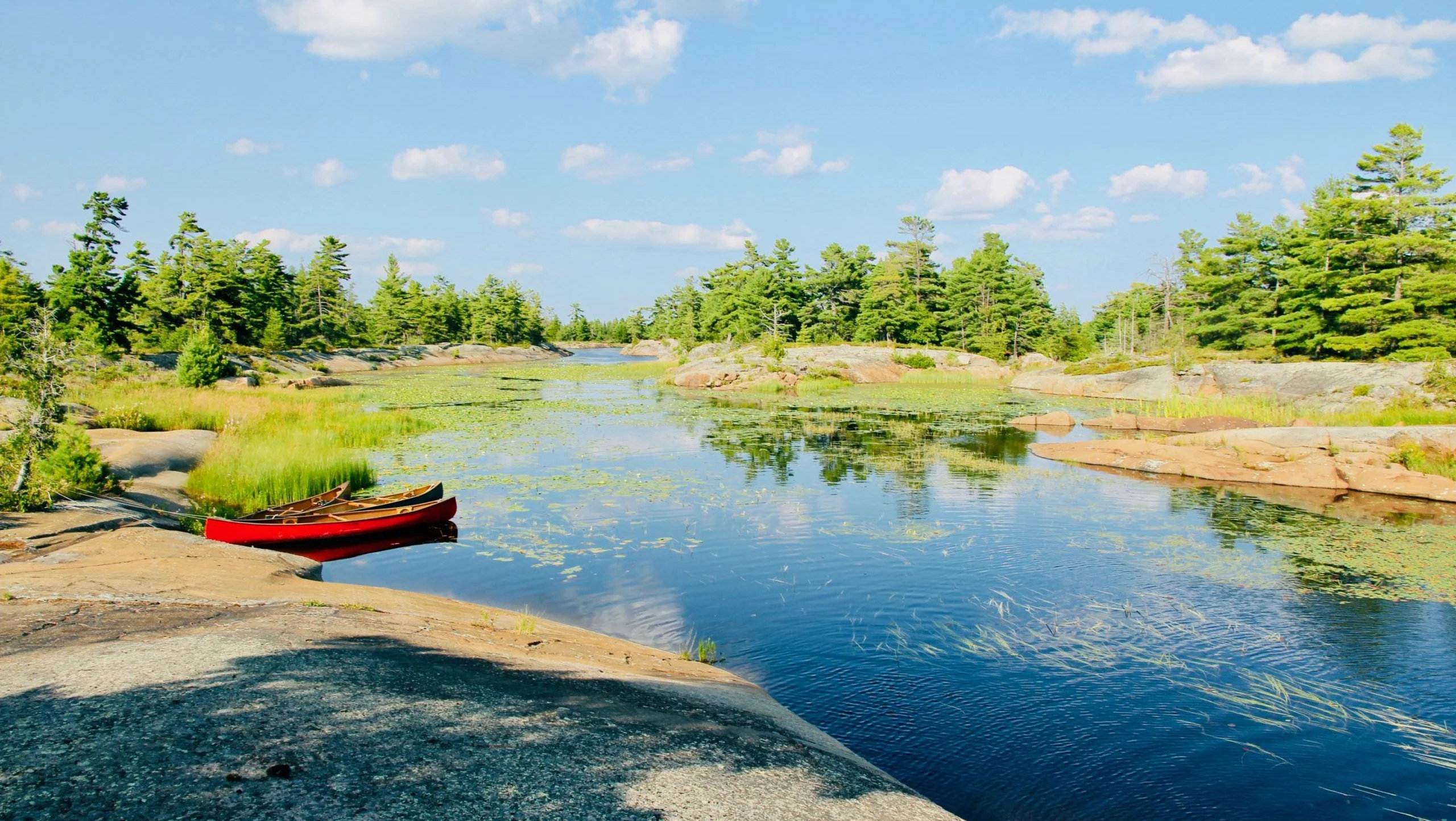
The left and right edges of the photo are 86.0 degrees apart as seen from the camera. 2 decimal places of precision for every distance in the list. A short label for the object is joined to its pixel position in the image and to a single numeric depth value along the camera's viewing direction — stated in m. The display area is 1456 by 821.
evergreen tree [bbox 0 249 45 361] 39.12
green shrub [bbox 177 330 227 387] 36.59
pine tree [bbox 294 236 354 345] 83.69
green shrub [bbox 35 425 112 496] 13.22
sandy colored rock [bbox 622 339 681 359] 114.41
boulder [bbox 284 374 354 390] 52.69
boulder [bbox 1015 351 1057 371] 69.06
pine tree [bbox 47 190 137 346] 46.44
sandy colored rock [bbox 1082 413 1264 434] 31.56
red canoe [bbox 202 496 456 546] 13.83
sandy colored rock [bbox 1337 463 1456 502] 20.56
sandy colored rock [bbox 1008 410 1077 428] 35.56
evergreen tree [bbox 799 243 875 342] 83.38
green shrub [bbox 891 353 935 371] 67.62
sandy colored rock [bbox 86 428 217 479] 17.36
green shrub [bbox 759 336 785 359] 66.00
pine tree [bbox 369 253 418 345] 102.50
